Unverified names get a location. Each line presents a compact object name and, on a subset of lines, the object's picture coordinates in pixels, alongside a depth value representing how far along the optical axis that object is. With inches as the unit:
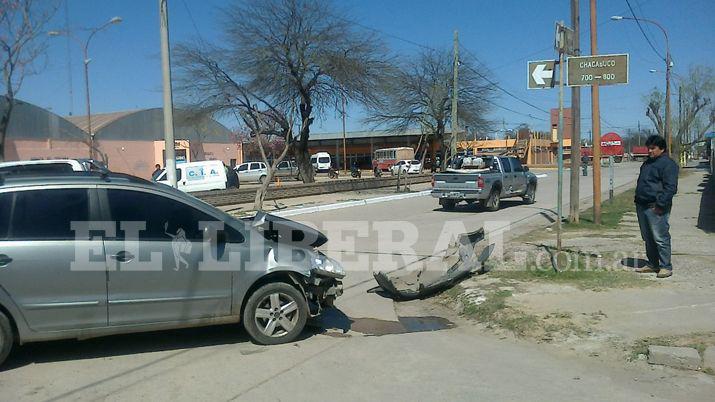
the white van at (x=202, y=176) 1039.0
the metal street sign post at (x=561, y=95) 365.4
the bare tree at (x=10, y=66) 838.5
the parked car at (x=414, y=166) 2289.2
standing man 309.6
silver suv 204.5
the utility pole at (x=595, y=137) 564.4
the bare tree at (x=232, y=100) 1014.4
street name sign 389.4
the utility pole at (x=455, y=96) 1399.6
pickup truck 742.5
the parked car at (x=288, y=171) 2090.3
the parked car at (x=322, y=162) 2536.9
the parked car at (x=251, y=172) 1796.3
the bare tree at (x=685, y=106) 2539.4
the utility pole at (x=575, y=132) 557.3
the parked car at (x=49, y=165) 471.2
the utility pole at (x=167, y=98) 573.0
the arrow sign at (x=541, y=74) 383.9
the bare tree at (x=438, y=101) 1854.1
